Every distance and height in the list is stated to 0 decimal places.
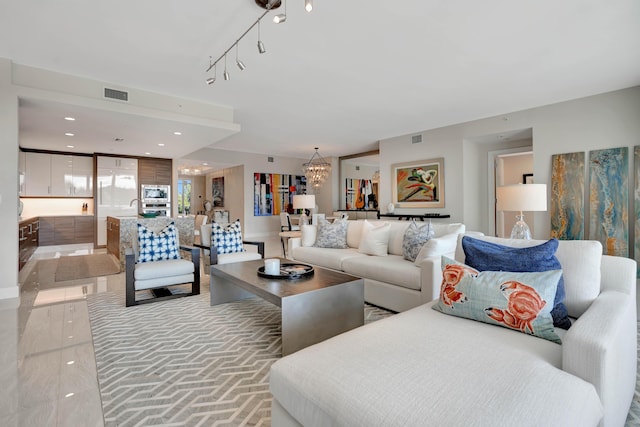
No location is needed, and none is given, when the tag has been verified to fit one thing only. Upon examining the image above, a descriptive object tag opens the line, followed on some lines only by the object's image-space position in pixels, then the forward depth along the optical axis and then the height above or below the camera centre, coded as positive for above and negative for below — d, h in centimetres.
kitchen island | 529 -28
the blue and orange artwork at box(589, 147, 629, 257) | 446 +17
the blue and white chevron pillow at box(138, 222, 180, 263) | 383 -40
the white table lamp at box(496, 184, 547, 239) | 300 +11
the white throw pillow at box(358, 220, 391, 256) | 395 -37
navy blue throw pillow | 162 -27
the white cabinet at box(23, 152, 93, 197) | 768 +93
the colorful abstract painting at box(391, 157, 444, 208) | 689 +63
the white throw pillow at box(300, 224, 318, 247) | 480 -35
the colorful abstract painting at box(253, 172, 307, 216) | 1017 +67
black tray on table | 284 -56
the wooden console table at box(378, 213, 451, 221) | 680 -10
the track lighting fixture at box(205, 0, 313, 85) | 238 +165
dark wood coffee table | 233 -70
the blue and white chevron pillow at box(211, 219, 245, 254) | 429 -37
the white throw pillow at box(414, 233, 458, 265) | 306 -35
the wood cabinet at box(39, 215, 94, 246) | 784 -43
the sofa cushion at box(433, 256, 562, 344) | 150 -43
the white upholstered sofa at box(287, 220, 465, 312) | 282 -58
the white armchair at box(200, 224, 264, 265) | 402 -55
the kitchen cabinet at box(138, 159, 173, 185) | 841 +110
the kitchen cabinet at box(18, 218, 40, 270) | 530 -49
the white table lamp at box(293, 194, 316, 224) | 622 +21
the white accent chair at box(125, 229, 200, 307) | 343 -70
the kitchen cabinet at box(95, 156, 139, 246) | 798 +57
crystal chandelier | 914 +112
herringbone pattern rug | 172 -105
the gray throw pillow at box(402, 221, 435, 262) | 339 -29
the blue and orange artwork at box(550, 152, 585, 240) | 484 +23
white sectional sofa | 98 -59
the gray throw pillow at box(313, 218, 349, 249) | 449 -33
